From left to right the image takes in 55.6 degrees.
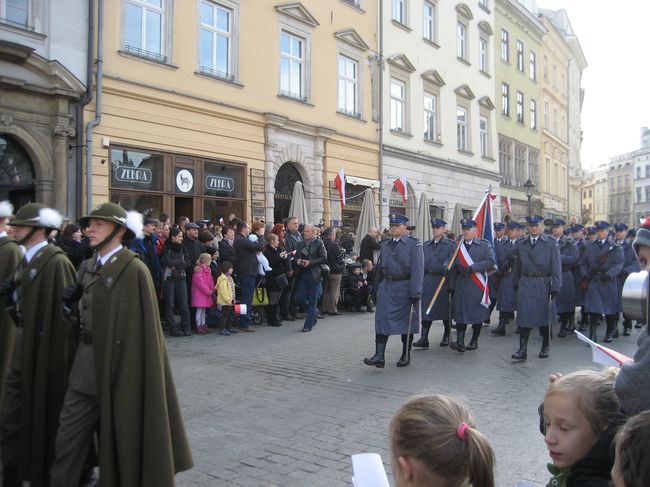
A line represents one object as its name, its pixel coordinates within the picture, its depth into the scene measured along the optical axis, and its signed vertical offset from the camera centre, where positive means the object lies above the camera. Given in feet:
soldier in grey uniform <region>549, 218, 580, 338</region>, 36.52 -2.08
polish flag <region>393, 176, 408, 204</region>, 74.84 +7.89
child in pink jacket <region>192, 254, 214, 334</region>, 35.04 -2.25
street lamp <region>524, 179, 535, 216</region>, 89.92 +9.39
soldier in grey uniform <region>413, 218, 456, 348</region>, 31.94 -1.45
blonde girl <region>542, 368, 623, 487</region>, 7.13 -1.96
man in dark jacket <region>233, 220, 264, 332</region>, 37.19 -0.98
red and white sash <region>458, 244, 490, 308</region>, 30.89 -1.43
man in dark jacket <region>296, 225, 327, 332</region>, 38.58 -1.00
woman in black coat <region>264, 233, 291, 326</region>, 39.32 -1.53
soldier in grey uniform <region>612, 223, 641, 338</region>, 37.99 -0.17
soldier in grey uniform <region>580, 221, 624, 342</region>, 35.29 -1.61
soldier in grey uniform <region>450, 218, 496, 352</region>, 30.94 -2.18
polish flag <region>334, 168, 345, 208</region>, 65.15 +7.06
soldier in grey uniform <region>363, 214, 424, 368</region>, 26.32 -1.73
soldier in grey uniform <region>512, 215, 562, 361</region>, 28.58 -1.48
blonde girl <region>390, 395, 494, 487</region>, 6.16 -2.03
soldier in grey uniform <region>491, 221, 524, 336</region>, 36.27 -2.45
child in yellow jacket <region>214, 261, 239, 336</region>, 35.52 -2.78
